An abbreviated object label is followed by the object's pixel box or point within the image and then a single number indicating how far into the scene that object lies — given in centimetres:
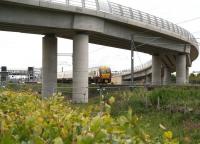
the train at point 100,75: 7056
